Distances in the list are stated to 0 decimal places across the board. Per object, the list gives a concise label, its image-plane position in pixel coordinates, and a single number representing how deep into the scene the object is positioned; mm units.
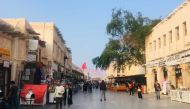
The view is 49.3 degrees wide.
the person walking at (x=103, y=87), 18361
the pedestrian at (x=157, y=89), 18565
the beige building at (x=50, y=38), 30873
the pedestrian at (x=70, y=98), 14096
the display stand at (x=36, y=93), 13000
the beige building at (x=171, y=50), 18745
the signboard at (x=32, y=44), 18178
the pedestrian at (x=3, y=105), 7912
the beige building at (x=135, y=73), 34920
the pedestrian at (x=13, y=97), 10229
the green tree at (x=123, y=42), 33780
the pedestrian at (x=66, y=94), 14827
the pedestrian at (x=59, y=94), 12535
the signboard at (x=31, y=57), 20098
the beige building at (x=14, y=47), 12729
